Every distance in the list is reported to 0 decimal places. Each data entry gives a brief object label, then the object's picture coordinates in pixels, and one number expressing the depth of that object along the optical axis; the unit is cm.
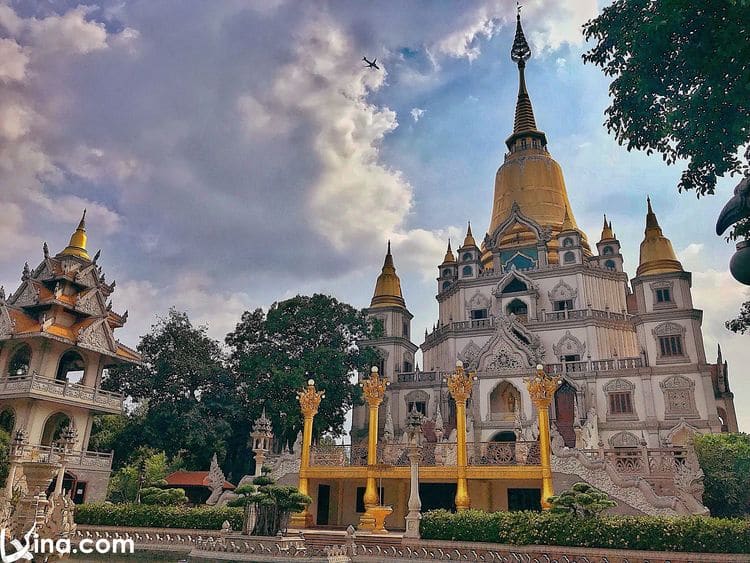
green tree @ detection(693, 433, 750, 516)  2314
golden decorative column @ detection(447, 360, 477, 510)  2085
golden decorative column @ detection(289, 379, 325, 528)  2302
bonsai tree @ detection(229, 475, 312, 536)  1788
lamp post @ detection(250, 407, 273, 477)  2314
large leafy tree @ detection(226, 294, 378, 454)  3259
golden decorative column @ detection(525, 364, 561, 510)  2005
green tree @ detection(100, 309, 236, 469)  3169
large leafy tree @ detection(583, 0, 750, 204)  1013
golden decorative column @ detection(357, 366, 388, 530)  2144
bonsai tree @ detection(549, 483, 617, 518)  1645
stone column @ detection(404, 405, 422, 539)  1823
